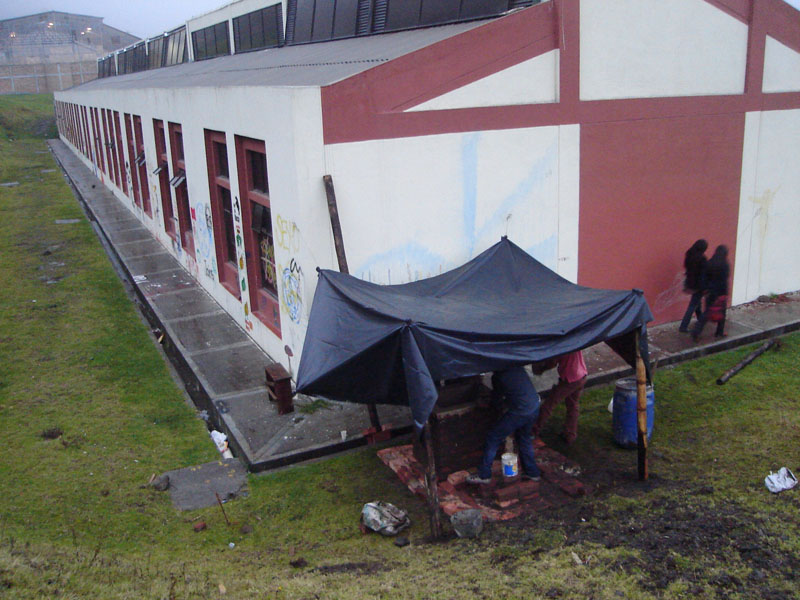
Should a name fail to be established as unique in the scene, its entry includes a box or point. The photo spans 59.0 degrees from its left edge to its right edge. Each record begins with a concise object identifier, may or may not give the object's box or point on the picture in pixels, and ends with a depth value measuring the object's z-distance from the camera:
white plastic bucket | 7.01
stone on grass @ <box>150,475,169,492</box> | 7.58
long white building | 8.53
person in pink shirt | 7.78
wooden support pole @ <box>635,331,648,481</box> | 7.13
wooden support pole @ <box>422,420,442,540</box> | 6.41
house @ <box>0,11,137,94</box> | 75.19
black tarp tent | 6.12
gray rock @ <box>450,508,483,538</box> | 6.28
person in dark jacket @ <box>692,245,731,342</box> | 10.55
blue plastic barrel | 7.88
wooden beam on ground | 9.69
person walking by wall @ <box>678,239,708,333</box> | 10.75
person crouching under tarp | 6.89
